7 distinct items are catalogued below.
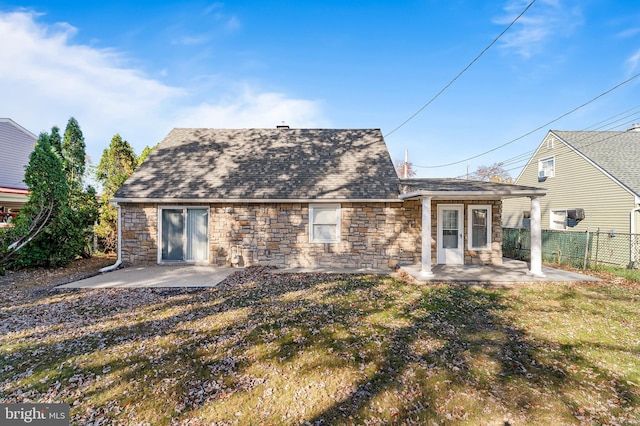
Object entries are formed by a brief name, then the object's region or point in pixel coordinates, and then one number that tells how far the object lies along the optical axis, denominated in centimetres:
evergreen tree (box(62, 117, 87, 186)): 1083
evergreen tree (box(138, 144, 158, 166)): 1347
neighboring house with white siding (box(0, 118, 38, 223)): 1388
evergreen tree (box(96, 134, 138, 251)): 1222
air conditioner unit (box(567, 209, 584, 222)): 1259
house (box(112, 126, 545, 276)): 916
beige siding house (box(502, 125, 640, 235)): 1118
